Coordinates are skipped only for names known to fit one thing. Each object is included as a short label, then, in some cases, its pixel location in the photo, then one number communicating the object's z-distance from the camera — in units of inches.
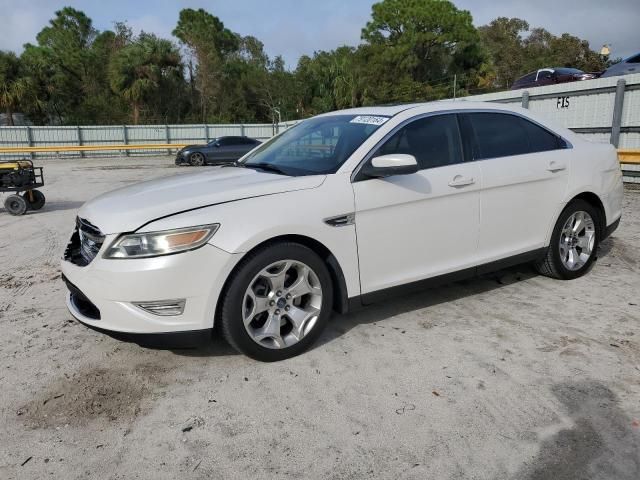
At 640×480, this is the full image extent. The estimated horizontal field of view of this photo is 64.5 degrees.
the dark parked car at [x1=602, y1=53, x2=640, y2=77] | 498.3
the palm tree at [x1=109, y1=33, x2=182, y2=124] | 1350.9
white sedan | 116.2
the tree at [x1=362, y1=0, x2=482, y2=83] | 1729.8
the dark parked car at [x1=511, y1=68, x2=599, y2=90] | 700.0
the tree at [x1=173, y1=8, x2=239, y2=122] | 1678.2
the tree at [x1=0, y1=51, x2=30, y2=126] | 1293.1
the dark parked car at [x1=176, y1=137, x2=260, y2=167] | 870.4
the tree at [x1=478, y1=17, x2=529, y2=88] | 1936.5
